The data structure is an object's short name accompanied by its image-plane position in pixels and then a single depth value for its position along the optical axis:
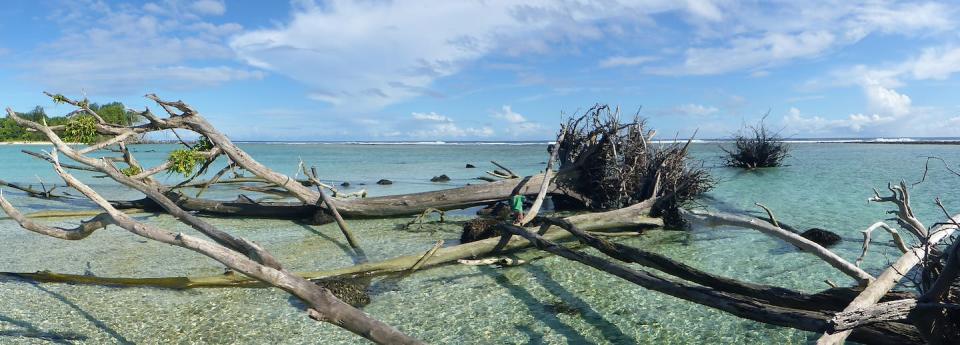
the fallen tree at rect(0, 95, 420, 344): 3.91
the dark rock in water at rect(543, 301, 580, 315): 6.61
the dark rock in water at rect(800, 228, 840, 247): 10.37
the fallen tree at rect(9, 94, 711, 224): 12.02
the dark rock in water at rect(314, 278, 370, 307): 6.90
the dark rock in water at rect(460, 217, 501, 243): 9.93
